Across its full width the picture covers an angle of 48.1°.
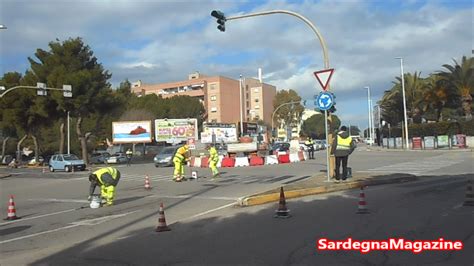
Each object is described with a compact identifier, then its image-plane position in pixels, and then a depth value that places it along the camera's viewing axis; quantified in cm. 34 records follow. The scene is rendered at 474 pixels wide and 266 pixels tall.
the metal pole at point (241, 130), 6636
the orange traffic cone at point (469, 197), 1149
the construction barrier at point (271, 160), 3619
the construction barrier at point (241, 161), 3559
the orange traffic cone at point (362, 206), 1095
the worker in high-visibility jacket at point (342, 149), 1712
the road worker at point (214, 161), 2456
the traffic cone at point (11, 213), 1349
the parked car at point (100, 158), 6123
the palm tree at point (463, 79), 5256
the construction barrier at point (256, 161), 3559
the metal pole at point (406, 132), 5922
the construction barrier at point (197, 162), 3741
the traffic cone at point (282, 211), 1092
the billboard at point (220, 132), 6394
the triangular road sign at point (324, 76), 1659
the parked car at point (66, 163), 4238
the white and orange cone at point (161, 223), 1012
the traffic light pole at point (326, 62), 1738
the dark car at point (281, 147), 5378
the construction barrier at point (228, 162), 3575
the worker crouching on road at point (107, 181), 1495
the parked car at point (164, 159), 4188
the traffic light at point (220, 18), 1978
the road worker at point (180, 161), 2248
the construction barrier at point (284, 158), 3667
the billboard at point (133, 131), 6525
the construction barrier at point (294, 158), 3753
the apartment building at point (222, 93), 12081
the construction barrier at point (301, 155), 3873
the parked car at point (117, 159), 5766
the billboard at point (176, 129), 6881
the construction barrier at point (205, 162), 3659
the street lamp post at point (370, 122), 9506
